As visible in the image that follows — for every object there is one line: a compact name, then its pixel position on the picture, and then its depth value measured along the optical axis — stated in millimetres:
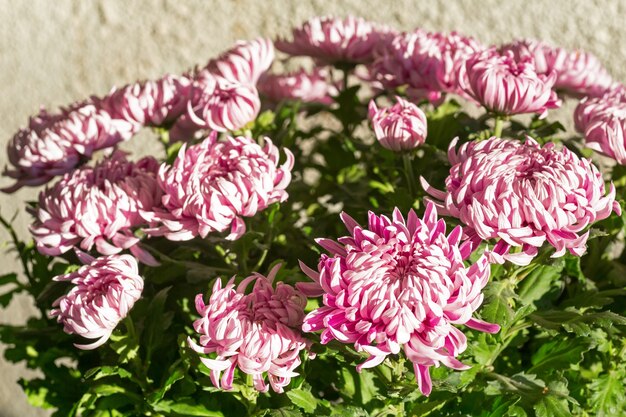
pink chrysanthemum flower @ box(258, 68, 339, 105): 1172
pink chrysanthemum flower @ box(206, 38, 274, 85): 934
